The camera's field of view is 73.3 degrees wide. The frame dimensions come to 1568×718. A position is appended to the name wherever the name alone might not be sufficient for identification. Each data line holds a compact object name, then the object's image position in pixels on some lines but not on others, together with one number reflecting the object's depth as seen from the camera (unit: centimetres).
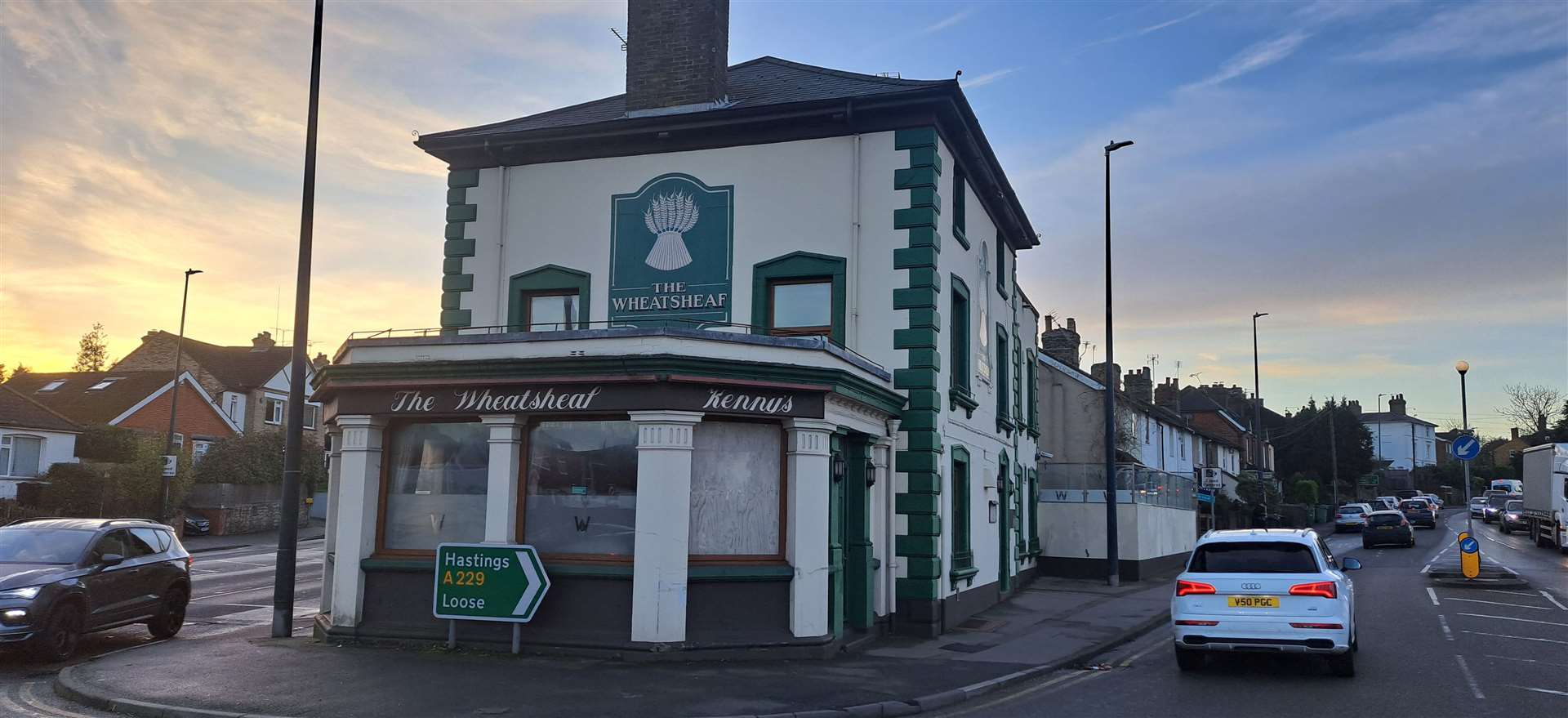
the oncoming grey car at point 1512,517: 4694
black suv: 1197
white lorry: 3431
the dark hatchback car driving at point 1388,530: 3828
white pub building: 1266
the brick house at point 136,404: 4719
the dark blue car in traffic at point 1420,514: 5162
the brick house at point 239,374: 5397
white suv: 1143
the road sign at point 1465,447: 2206
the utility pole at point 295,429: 1405
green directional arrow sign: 1243
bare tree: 8125
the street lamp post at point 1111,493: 2478
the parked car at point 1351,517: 5238
